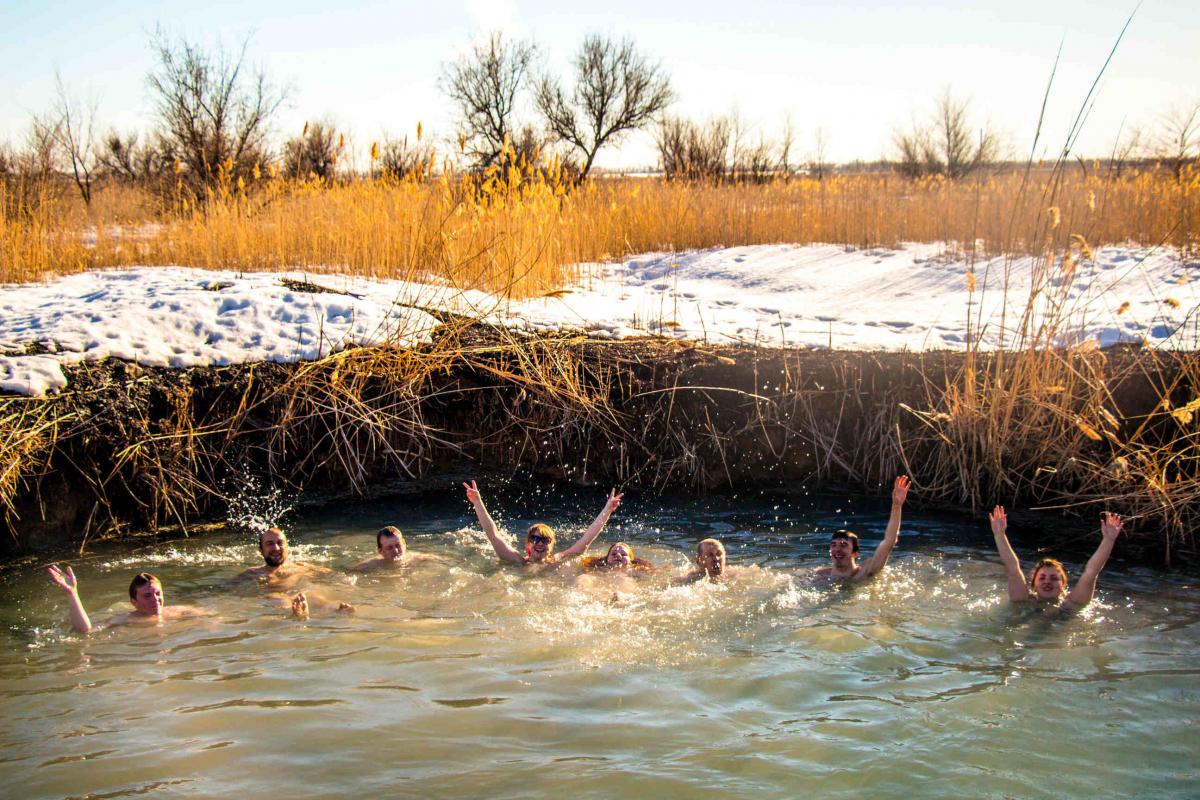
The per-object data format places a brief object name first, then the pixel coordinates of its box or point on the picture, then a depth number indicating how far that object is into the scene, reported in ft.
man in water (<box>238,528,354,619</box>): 19.38
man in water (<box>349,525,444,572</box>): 21.04
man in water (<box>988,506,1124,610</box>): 18.12
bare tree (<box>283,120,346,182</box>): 92.84
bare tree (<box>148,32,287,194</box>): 74.38
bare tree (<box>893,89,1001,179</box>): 101.76
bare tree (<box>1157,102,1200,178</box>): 41.65
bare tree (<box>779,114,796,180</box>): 74.69
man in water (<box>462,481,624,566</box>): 21.42
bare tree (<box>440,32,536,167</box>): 99.35
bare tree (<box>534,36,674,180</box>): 108.78
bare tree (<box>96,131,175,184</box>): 93.15
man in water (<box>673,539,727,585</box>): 20.16
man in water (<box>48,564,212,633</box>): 17.43
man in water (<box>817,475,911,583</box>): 19.92
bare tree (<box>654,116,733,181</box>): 76.38
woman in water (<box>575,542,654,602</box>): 20.03
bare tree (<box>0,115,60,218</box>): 33.88
